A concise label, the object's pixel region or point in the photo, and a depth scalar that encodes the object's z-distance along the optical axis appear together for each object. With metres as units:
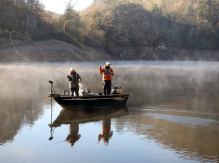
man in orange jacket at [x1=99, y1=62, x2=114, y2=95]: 13.48
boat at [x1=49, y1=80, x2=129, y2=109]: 12.42
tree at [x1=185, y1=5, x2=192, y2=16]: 113.10
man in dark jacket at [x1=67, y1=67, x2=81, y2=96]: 12.61
